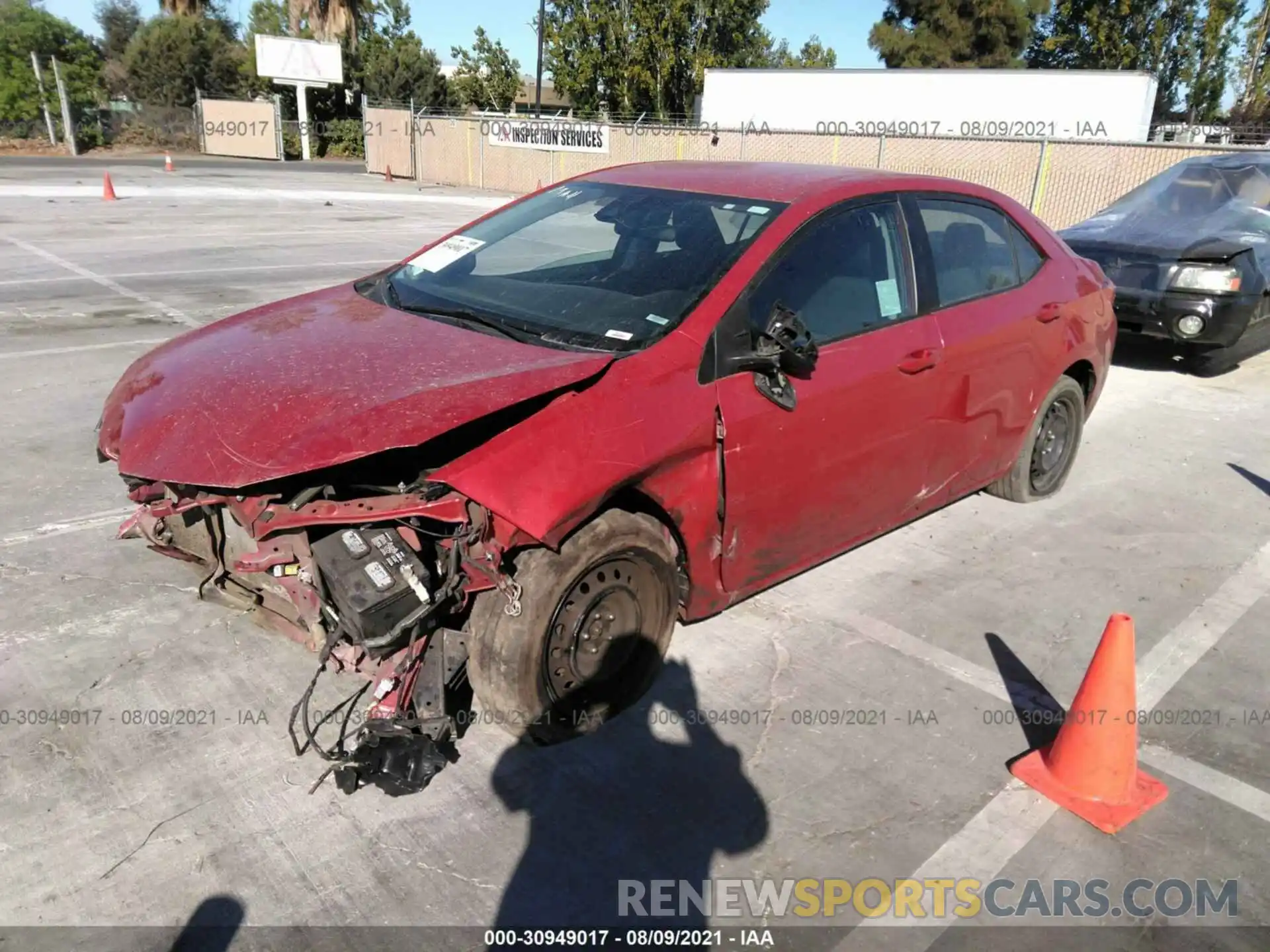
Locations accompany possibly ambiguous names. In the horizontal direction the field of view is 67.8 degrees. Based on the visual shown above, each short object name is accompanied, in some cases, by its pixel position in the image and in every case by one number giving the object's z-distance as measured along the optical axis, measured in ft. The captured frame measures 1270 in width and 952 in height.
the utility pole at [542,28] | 103.65
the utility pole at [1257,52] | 117.50
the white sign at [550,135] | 80.53
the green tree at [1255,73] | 121.80
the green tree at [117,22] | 187.93
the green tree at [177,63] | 142.31
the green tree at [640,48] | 117.08
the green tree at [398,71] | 142.72
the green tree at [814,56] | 197.67
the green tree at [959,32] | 140.87
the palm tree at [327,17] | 144.46
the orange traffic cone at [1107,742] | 9.47
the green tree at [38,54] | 119.65
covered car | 24.57
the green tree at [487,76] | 143.23
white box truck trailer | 77.36
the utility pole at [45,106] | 117.80
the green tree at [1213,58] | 115.65
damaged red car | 8.80
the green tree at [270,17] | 191.62
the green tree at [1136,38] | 128.57
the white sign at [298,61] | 128.77
